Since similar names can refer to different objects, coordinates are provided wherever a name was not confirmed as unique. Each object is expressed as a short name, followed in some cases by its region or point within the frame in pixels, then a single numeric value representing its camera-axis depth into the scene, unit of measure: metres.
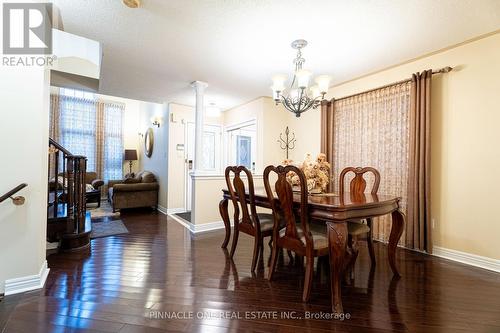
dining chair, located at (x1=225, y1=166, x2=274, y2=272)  2.34
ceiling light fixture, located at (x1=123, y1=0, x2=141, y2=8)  1.97
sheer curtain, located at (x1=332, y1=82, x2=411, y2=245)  3.09
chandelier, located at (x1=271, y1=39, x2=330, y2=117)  2.40
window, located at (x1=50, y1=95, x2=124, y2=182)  6.16
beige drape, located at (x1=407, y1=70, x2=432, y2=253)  2.82
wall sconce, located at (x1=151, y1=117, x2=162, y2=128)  5.65
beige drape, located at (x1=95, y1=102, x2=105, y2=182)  6.67
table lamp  6.82
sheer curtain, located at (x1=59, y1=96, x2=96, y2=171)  6.23
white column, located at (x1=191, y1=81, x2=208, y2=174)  3.91
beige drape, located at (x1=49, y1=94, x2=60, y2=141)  6.00
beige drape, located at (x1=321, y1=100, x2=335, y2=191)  4.02
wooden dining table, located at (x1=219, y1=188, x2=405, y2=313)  1.68
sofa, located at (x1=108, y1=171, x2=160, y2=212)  4.95
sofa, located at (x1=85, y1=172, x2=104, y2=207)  5.49
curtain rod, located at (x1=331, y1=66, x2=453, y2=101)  2.74
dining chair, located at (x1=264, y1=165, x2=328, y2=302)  1.80
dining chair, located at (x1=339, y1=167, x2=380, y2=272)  2.22
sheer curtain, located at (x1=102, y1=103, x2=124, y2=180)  6.82
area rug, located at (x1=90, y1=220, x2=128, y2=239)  3.48
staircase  2.78
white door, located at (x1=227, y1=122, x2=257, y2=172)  5.90
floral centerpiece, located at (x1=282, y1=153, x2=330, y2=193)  2.47
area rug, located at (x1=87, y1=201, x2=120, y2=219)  4.76
